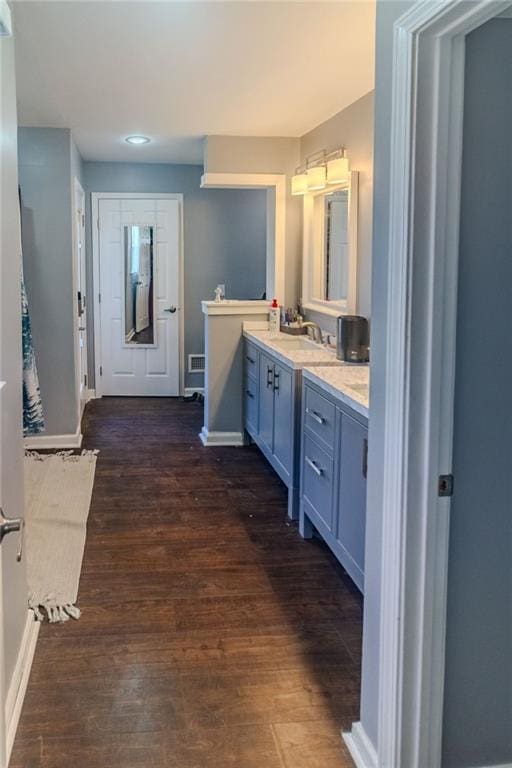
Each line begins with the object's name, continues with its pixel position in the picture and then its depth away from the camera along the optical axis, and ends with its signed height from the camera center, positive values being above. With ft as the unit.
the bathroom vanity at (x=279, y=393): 13.07 -2.18
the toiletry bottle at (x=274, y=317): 17.83 -0.78
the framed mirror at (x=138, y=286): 24.17 -0.08
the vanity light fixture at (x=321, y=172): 14.39 +2.33
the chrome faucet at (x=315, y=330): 16.01 -0.98
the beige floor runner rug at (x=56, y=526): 9.96 -4.08
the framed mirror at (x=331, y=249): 14.28 +0.76
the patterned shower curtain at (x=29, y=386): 10.00 -1.38
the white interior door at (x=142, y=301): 23.98 -0.57
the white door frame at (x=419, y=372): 5.21 -0.64
